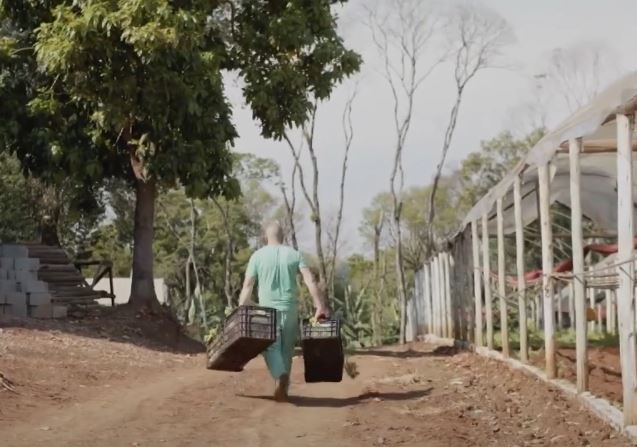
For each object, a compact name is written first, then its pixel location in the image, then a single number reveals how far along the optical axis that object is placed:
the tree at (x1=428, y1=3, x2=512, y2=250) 32.35
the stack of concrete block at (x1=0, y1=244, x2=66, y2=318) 18.61
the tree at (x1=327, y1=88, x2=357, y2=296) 34.09
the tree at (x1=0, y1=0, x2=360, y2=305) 16.88
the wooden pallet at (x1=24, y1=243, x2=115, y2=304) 19.83
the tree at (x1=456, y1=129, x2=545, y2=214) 44.09
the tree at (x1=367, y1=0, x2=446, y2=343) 32.59
